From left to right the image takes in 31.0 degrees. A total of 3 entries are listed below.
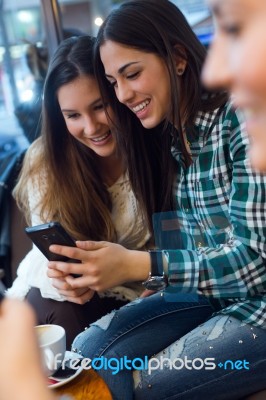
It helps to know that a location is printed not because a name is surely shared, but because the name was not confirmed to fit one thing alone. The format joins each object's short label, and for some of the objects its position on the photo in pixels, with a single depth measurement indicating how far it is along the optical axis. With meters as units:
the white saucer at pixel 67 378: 0.93
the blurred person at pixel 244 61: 0.38
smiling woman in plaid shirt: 1.12
